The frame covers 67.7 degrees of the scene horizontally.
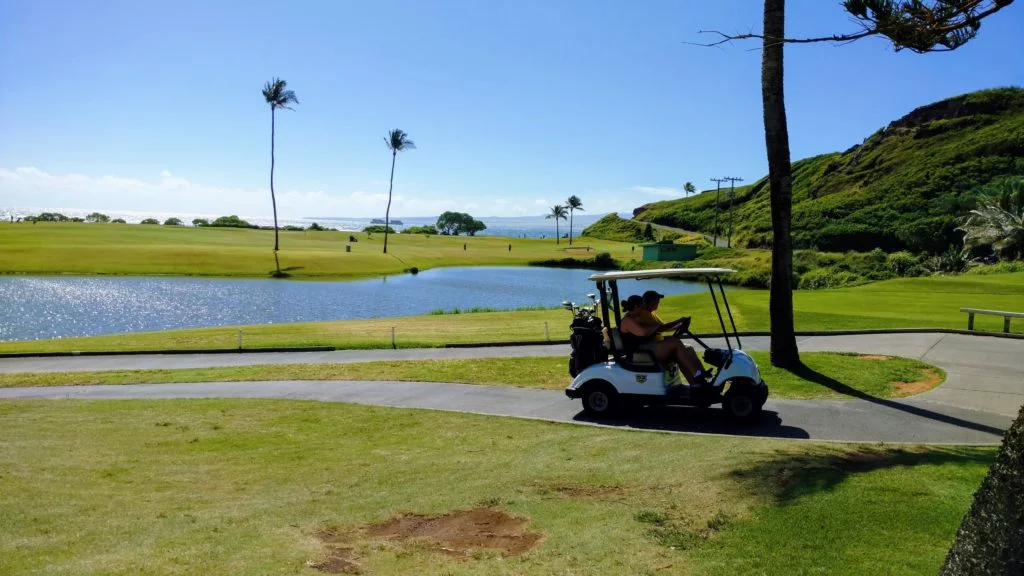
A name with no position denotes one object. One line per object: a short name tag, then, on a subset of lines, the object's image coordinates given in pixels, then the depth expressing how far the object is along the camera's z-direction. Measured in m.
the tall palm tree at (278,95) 81.88
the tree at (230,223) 133.18
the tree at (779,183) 16.22
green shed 99.38
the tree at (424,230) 158.62
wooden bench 21.48
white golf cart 12.31
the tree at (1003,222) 54.09
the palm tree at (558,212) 161.06
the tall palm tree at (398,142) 108.88
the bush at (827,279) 66.62
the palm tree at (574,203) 158.88
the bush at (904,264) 67.00
